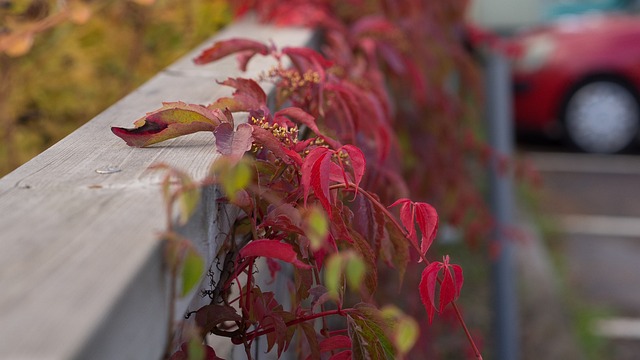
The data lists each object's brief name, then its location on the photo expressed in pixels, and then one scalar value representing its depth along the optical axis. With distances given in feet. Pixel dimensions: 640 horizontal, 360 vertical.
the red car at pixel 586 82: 27.58
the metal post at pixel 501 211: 13.08
